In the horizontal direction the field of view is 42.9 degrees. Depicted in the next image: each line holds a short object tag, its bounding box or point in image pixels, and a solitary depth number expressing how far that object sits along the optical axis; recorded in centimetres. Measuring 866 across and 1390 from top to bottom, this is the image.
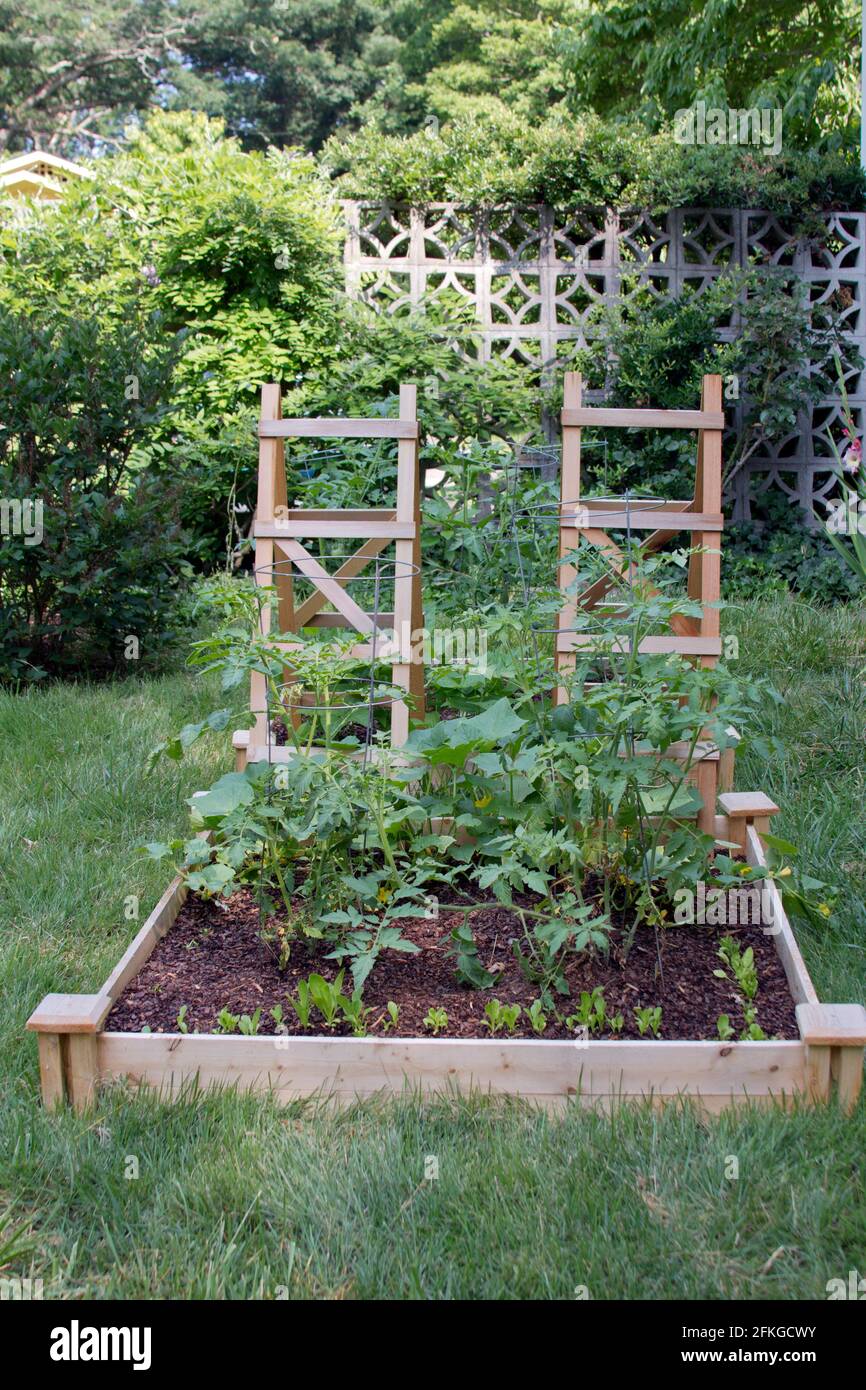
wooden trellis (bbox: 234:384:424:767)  318
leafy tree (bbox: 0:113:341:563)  679
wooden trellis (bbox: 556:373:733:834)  312
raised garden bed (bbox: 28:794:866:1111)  216
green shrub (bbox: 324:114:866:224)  694
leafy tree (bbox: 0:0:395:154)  2205
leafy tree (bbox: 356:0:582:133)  1911
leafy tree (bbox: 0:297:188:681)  488
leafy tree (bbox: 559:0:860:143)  997
